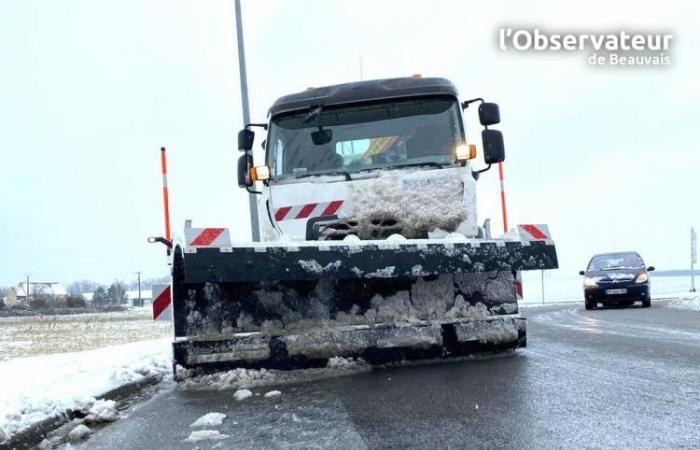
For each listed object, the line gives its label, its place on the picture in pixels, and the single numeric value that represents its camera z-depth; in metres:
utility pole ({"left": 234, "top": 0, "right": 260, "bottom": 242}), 11.67
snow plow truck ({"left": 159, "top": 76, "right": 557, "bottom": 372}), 5.11
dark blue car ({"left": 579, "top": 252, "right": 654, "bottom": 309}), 16.05
